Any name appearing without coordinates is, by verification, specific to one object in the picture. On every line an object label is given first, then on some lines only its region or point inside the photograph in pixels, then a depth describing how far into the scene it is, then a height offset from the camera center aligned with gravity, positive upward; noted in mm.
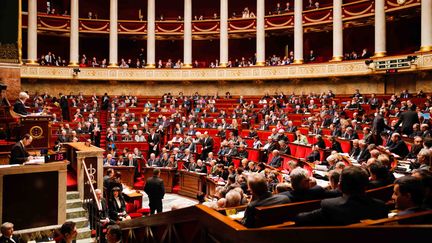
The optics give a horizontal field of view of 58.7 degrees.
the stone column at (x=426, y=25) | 17375 +4255
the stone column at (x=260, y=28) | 23406 +5514
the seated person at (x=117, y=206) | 8109 -1902
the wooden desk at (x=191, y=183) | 11992 -2107
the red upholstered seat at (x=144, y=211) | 9734 -2380
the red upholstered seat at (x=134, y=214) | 9366 -2381
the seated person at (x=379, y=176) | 4020 -626
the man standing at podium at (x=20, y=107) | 8484 +231
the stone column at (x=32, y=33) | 22875 +5073
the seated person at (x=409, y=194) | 2523 -499
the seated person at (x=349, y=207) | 2404 -567
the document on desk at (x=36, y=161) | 7004 -808
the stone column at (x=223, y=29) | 24188 +5650
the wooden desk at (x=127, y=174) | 13172 -1943
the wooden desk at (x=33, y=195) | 6836 -1427
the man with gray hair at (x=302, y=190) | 3299 -630
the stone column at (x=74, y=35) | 23812 +5163
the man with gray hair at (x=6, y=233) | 5656 -1713
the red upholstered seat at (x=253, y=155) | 12375 -1200
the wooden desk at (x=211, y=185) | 10509 -1936
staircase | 8203 -2159
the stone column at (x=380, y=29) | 19469 +4592
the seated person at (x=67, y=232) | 4664 -1393
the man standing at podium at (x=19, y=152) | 7039 -638
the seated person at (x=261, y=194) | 2961 -616
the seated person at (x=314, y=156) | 10258 -1010
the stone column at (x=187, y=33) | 24561 +5493
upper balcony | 21062 +5896
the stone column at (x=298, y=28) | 22391 +5305
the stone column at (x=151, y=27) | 24844 +5912
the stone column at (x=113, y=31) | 24609 +5616
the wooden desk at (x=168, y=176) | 13352 -2043
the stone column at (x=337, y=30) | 21047 +4874
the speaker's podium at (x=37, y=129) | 8352 -253
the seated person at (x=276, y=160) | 10680 -1174
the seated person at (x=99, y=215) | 7531 -1999
